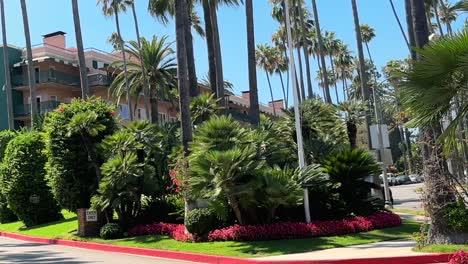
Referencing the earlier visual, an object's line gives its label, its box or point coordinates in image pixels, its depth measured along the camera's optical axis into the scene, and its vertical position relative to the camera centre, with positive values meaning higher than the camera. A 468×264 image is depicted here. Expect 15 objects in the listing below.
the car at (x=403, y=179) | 78.69 -1.14
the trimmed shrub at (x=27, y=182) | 29.08 +1.32
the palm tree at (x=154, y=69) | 43.19 +9.78
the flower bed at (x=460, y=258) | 8.00 -1.31
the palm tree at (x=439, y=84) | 9.41 +1.46
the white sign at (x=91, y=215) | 22.06 -0.54
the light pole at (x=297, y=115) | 18.06 +2.26
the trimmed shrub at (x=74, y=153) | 22.72 +2.04
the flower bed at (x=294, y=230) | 16.88 -1.46
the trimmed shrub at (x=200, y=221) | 17.83 -0.94
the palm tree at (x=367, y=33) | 81.84 +20.47
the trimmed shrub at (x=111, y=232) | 21.05 -1.19
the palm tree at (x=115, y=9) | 54.22 +18.56
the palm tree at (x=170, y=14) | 29.89 +10.01
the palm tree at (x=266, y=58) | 83.44 +18.66
